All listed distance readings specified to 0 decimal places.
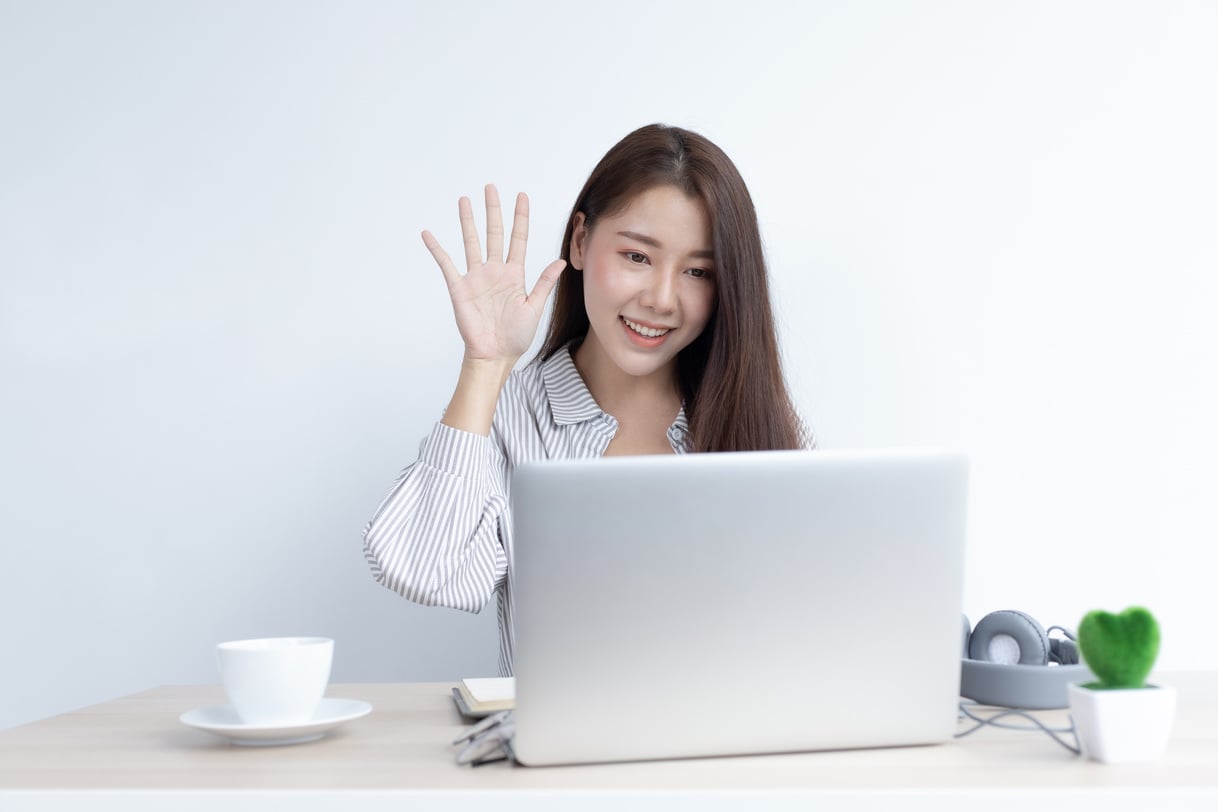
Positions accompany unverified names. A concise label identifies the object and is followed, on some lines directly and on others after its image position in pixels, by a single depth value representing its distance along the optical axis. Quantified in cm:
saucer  85
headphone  100
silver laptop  75
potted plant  76
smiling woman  157
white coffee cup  86
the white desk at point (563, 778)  69
